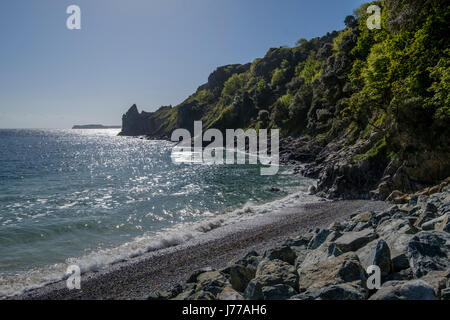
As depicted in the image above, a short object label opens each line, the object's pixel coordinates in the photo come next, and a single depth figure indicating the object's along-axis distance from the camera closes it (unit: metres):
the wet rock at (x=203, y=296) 7.86
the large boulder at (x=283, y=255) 11.05
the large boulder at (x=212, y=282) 9.01
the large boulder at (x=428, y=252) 6.99
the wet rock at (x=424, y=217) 10.80
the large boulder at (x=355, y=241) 10.21
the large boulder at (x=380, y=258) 7.74
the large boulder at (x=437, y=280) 6.03
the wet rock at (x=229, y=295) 7.71
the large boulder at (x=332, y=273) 7.61
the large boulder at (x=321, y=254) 9.41
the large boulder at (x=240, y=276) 9.53
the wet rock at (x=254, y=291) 7.94
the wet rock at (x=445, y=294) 5.70
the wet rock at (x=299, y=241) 13.60
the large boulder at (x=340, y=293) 6.59
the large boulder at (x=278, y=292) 7.84
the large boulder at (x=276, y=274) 8.59
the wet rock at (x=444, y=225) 8.49
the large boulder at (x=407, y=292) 5.79
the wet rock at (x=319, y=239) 12.28
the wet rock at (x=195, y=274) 11.22
